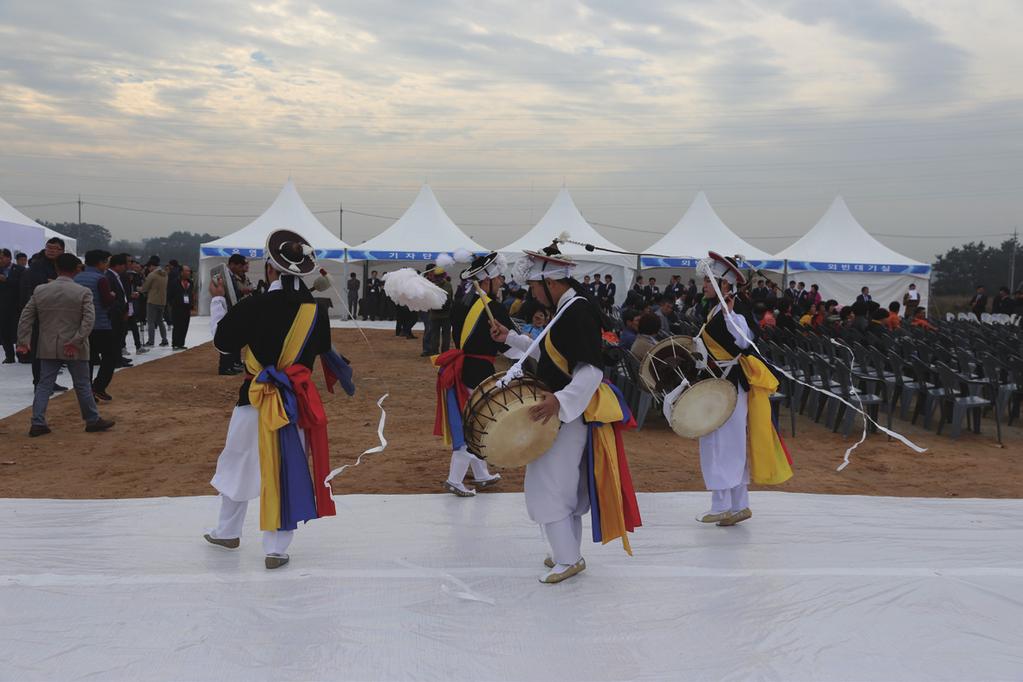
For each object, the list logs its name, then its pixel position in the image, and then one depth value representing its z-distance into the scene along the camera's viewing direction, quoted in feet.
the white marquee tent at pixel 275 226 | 82.58
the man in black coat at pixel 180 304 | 48.19
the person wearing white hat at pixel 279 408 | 13.83
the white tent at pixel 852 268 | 84.84
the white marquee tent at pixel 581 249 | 87.10
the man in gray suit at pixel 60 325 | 24.56
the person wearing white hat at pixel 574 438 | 13.09
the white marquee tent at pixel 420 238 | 83.51
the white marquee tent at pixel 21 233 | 59.67
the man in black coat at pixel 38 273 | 34.45
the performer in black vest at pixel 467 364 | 19.04
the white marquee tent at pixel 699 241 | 85.05
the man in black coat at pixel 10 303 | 41.14
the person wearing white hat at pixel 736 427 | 16.78
